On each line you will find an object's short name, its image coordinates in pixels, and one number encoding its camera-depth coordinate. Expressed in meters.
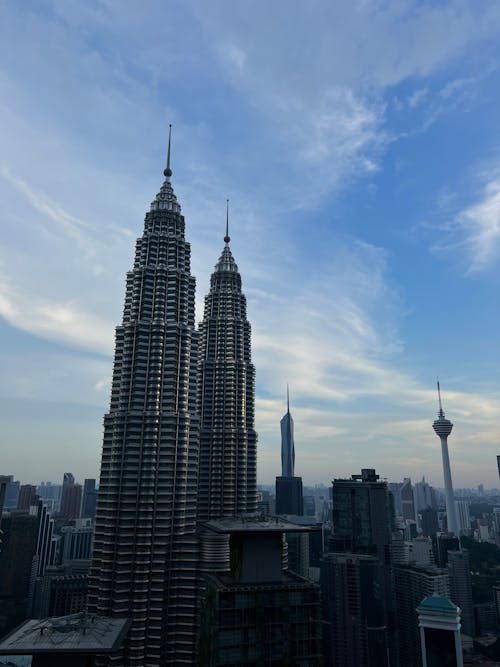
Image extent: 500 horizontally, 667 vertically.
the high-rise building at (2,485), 173.20
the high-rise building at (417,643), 194.88
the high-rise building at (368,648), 192.75
